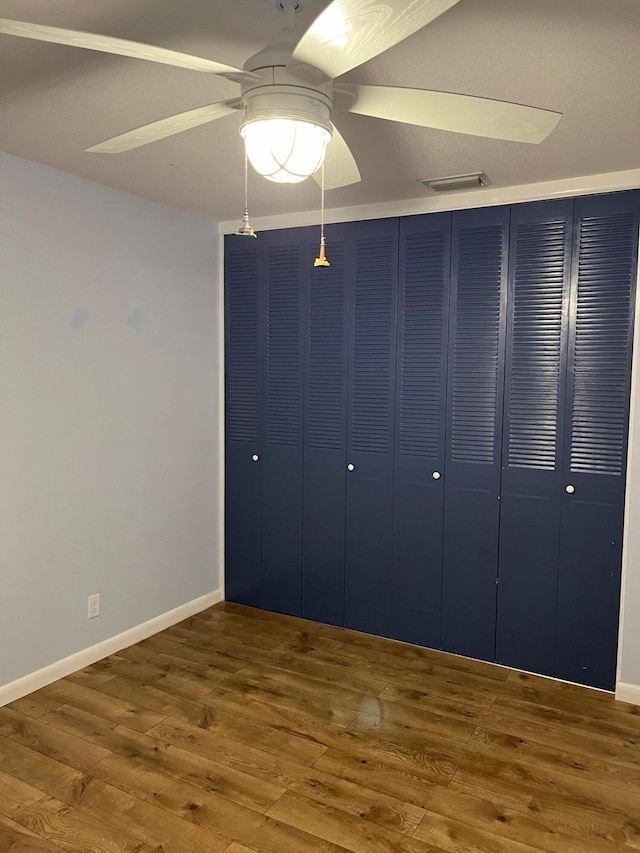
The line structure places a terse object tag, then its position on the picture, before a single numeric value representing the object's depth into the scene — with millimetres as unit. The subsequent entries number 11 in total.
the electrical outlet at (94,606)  3238
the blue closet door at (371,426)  3502
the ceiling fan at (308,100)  1256
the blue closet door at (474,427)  3221
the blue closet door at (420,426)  3361
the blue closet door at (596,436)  2934
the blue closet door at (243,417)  3920
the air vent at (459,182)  2947
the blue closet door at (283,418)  3779
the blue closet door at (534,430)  3072
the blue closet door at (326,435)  3645
